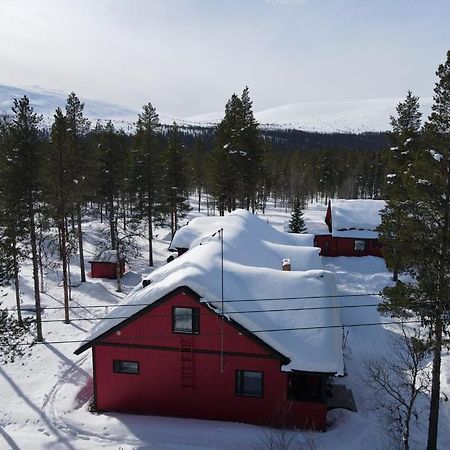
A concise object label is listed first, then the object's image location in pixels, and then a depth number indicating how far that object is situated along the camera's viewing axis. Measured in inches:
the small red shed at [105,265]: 1477.6
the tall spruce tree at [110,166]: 1533.0
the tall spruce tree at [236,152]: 1546.5
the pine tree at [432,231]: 532.4
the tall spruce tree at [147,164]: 1547.7
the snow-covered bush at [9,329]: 619.5
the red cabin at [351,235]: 1748.5
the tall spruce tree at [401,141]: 1172.1
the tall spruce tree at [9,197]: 959.6
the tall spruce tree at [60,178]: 1036.5
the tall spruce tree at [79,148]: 1208.5
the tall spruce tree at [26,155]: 957.8
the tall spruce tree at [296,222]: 1690.5
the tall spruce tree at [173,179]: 1681.8
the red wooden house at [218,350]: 653.3
